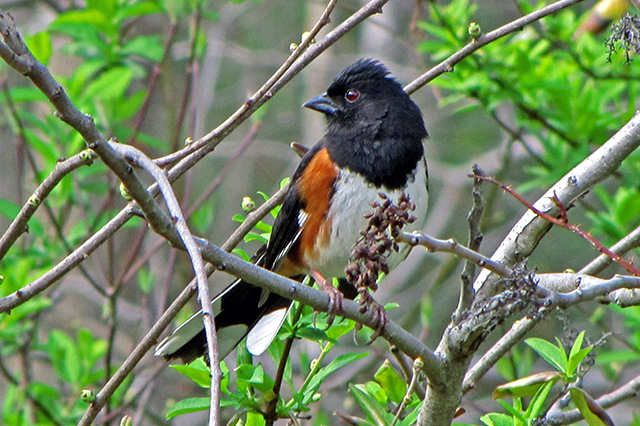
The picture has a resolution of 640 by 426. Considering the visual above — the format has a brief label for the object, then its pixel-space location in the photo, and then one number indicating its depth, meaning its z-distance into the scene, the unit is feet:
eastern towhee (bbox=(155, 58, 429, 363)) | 16.26
